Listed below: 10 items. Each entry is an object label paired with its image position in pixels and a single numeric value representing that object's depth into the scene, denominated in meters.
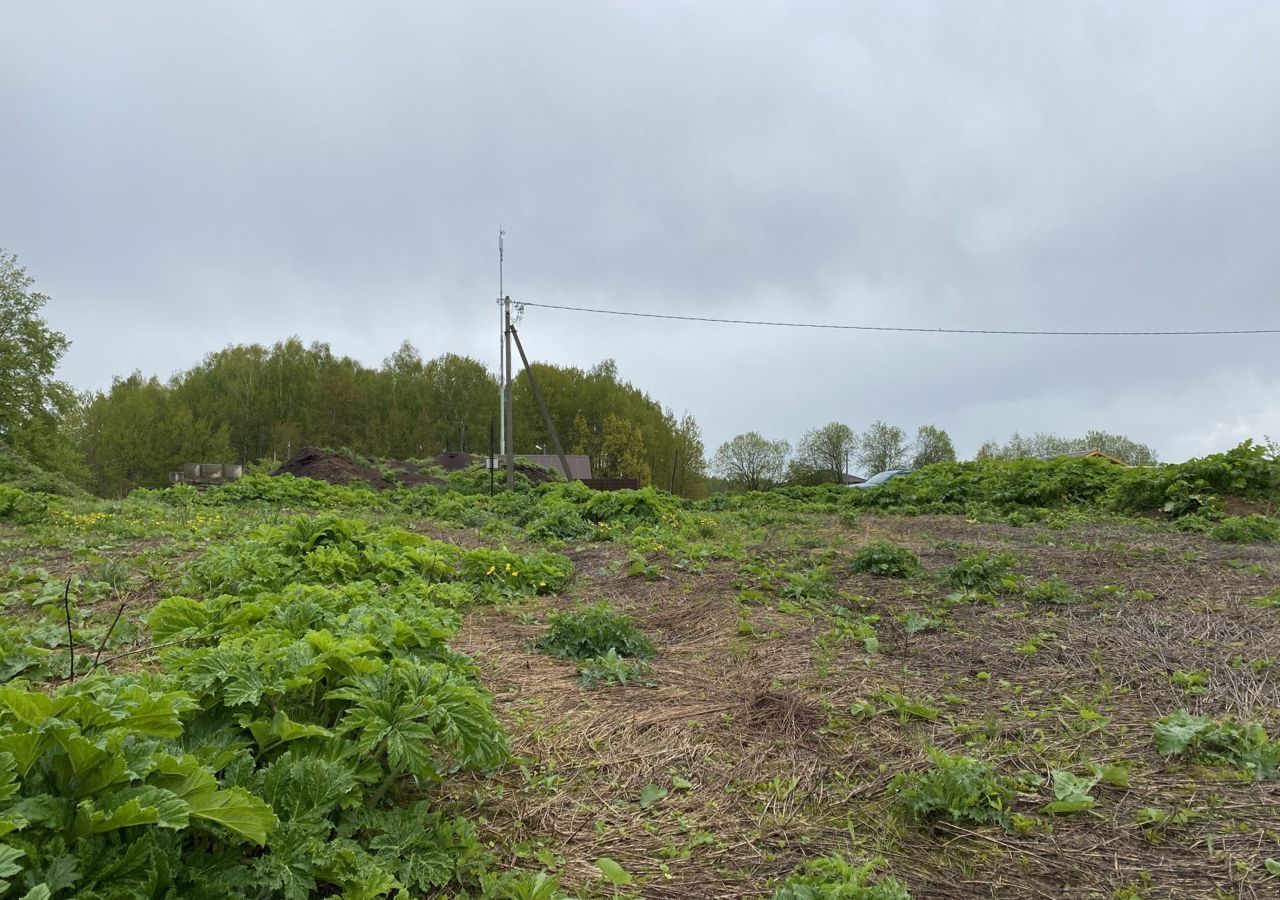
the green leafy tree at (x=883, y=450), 56.56
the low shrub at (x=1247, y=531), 8.67
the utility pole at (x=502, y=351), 18.95
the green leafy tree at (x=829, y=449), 56.41
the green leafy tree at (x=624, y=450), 53.56
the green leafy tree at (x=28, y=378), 28.59
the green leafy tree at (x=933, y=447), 56.50
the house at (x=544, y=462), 27.41
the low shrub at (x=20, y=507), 8.17
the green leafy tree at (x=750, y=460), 58.34
